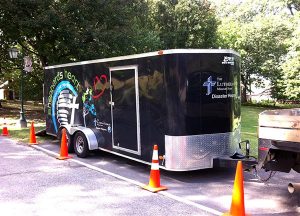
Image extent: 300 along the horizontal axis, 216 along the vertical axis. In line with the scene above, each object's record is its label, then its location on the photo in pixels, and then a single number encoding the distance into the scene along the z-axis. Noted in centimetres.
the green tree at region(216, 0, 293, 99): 4166
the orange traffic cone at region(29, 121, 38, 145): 1219
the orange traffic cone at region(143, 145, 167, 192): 677
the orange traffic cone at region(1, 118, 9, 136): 1452
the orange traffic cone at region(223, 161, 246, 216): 520
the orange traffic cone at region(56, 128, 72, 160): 982
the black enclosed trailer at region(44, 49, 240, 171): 726
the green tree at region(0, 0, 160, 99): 1953
